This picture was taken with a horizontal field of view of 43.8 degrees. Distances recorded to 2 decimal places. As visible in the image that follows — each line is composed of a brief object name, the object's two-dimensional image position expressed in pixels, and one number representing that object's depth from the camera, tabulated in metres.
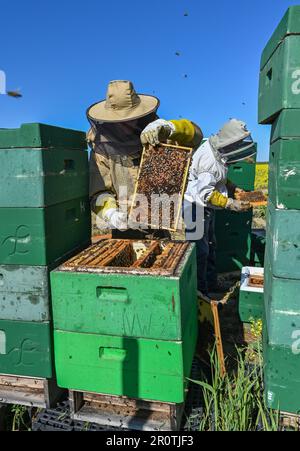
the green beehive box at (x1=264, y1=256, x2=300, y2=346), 1.98
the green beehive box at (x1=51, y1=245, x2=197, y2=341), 2.03
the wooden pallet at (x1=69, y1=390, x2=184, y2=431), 2.16
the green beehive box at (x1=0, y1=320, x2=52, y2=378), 2.35
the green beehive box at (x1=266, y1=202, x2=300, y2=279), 1.93
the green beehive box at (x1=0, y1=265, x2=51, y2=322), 2.31
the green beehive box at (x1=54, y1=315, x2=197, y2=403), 2.08
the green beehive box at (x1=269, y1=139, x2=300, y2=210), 1.87
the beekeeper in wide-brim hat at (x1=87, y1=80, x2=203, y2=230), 3.06
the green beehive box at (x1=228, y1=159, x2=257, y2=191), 5.91
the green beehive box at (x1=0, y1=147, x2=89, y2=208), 2.21
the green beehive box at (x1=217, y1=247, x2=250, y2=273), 5.38
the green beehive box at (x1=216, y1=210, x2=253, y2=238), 5.22
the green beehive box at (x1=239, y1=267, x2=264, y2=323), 3.46
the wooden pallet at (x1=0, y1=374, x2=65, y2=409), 2.40
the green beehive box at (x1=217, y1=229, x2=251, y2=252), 5.32
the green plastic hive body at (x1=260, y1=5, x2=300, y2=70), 1.73
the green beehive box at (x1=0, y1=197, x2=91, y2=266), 2.26
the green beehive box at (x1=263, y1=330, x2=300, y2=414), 2.03
